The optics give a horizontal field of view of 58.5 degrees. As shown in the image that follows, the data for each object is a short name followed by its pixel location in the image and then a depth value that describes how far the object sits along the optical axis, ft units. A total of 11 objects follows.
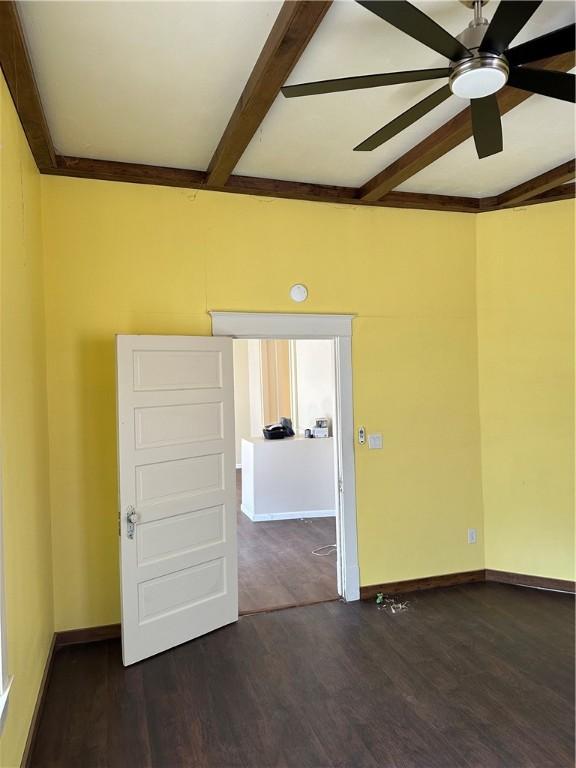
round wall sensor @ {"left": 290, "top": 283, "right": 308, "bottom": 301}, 12.40
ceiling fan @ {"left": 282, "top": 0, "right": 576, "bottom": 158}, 5.18
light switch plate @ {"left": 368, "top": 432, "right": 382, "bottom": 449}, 12.91
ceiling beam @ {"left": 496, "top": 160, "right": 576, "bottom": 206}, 11.27
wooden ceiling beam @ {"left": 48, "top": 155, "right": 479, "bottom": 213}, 10.61
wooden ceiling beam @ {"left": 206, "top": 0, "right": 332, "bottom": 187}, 6.24
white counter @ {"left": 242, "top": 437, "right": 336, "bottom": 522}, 20.01
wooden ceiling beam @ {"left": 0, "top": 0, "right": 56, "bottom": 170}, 6.13
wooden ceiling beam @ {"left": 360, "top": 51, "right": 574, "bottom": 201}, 7.80
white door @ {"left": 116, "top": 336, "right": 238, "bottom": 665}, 10.05
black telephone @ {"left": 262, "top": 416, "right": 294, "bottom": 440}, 20.84
